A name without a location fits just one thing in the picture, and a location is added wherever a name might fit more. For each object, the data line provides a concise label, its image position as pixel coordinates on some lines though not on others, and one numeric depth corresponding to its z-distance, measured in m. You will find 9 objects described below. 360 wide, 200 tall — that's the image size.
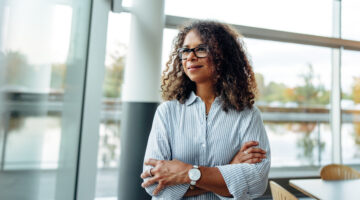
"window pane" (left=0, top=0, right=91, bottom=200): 0.59
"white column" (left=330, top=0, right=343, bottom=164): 3.68
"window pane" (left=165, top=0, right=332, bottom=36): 3.15
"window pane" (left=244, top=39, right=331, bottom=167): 3.62
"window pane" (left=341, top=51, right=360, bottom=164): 3.83
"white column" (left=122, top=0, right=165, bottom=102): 2.40
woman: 1.01
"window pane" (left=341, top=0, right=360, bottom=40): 3.70
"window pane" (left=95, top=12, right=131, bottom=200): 2.96
